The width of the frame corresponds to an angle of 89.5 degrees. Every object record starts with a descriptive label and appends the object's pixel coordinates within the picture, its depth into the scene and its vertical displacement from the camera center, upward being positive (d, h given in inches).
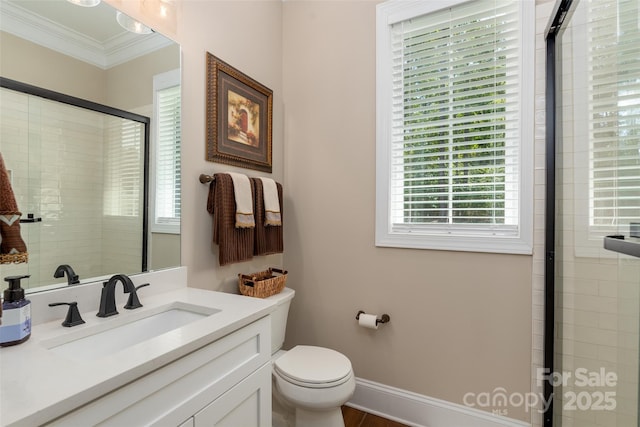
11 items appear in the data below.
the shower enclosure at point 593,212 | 35.0 +0.2
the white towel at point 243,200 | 63.9 +2.3
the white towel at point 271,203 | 72.2 +2.0
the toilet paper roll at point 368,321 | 71.1 -24.1
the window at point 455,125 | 62.3 +18.5
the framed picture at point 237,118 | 64.1 +20.7
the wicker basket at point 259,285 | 65.8 -15.3
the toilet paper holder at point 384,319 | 72.1 -23.8
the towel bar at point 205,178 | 61.1 +6.3
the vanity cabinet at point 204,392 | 26.7 -18.1
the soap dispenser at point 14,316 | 31.0 -10.4
